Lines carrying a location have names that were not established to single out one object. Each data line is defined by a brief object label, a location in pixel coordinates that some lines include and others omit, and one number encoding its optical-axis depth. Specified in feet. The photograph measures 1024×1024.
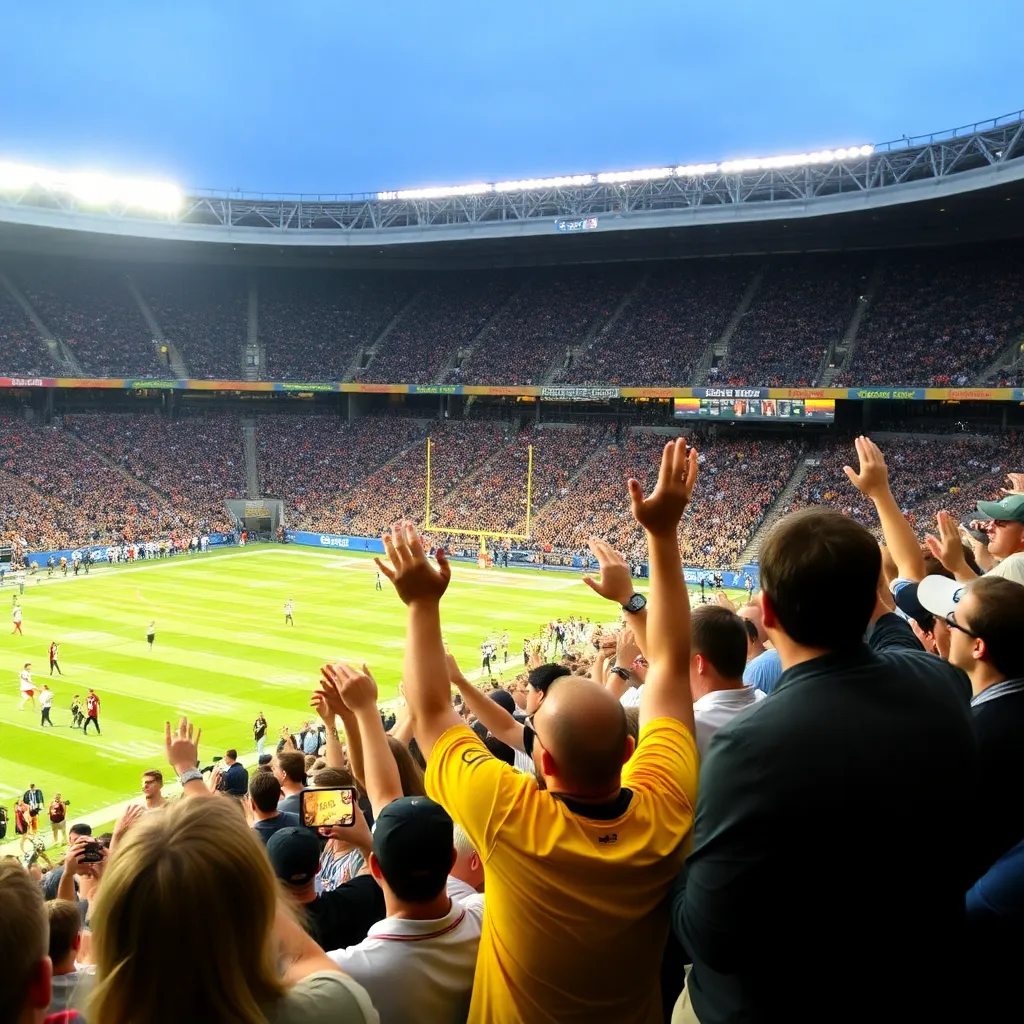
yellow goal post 175.42
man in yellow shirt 9.03
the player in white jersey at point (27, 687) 79.05
